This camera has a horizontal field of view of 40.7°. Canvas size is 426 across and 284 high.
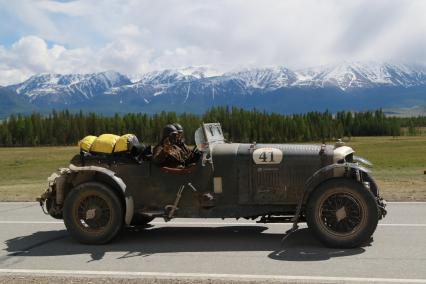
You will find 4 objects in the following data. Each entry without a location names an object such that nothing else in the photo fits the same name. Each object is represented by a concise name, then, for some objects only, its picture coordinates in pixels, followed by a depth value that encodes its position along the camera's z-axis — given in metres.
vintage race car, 7.95
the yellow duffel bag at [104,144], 8.88
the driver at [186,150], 8.78
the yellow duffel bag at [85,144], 9.03
